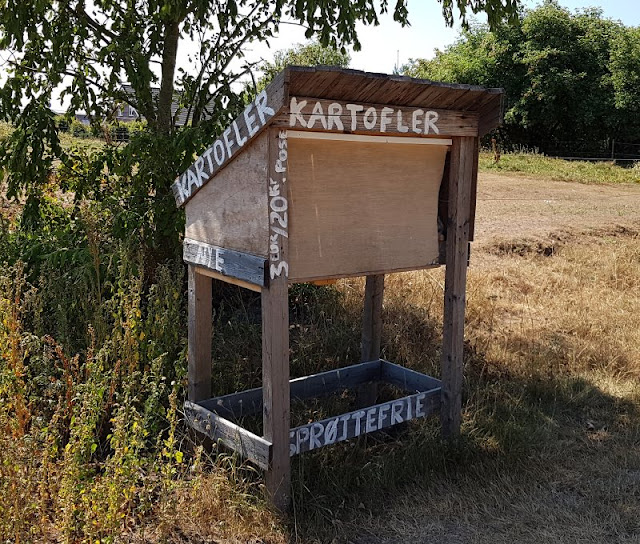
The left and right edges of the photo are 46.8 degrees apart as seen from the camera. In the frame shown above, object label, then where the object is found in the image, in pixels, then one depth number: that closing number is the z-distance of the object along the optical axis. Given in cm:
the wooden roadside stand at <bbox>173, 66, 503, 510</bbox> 315
